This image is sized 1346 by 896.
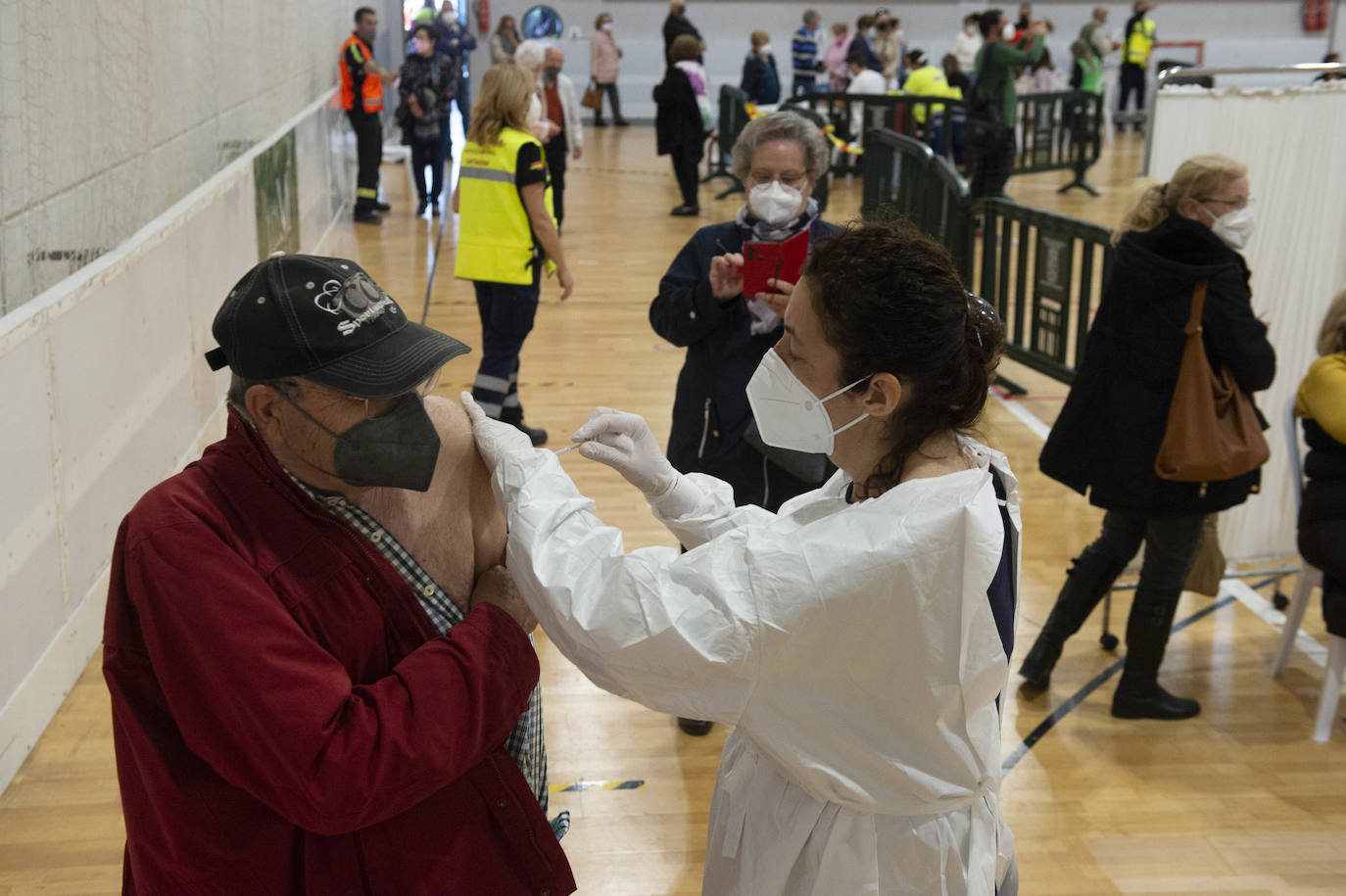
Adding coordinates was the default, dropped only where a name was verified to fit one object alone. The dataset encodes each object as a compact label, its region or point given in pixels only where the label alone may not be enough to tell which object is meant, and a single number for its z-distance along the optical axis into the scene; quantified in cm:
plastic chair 355
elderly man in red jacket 123
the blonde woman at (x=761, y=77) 1451
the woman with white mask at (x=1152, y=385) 327
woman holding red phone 301
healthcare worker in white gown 137
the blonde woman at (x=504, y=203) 540
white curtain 413
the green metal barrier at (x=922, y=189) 705
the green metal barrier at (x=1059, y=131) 1304
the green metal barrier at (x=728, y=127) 1293
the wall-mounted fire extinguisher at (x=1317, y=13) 2248
